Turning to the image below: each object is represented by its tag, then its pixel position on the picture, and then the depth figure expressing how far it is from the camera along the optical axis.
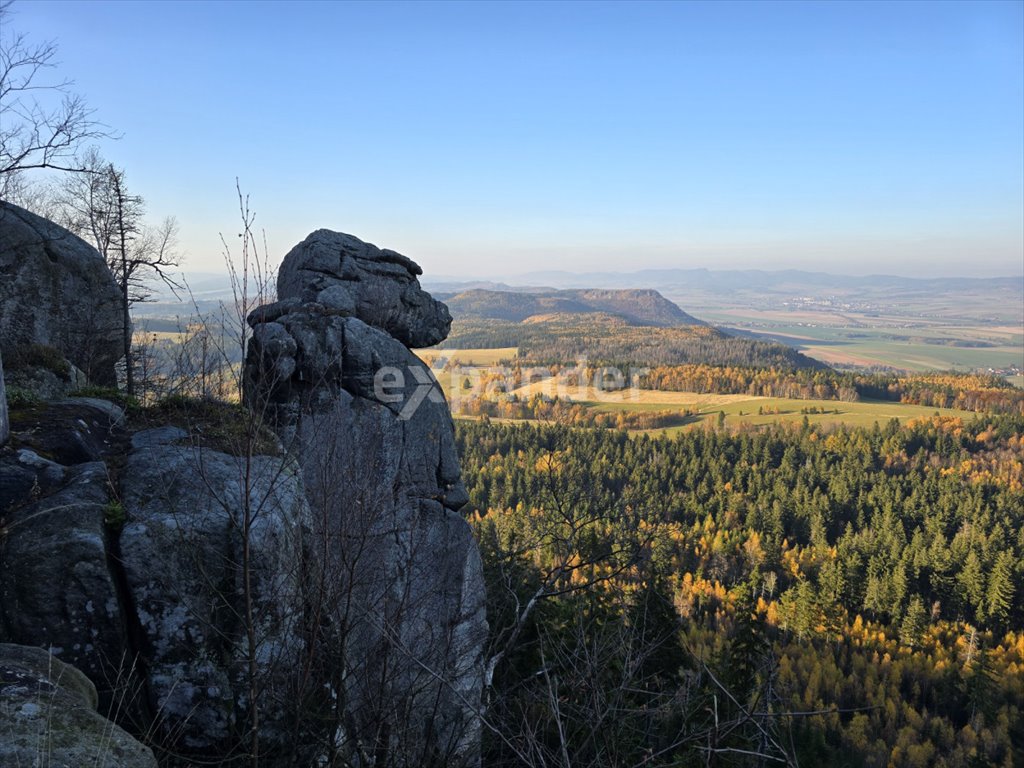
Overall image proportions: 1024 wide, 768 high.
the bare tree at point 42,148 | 10.34
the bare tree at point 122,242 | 18.06
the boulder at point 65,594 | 6.51
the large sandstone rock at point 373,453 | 7.72
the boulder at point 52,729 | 4.20
